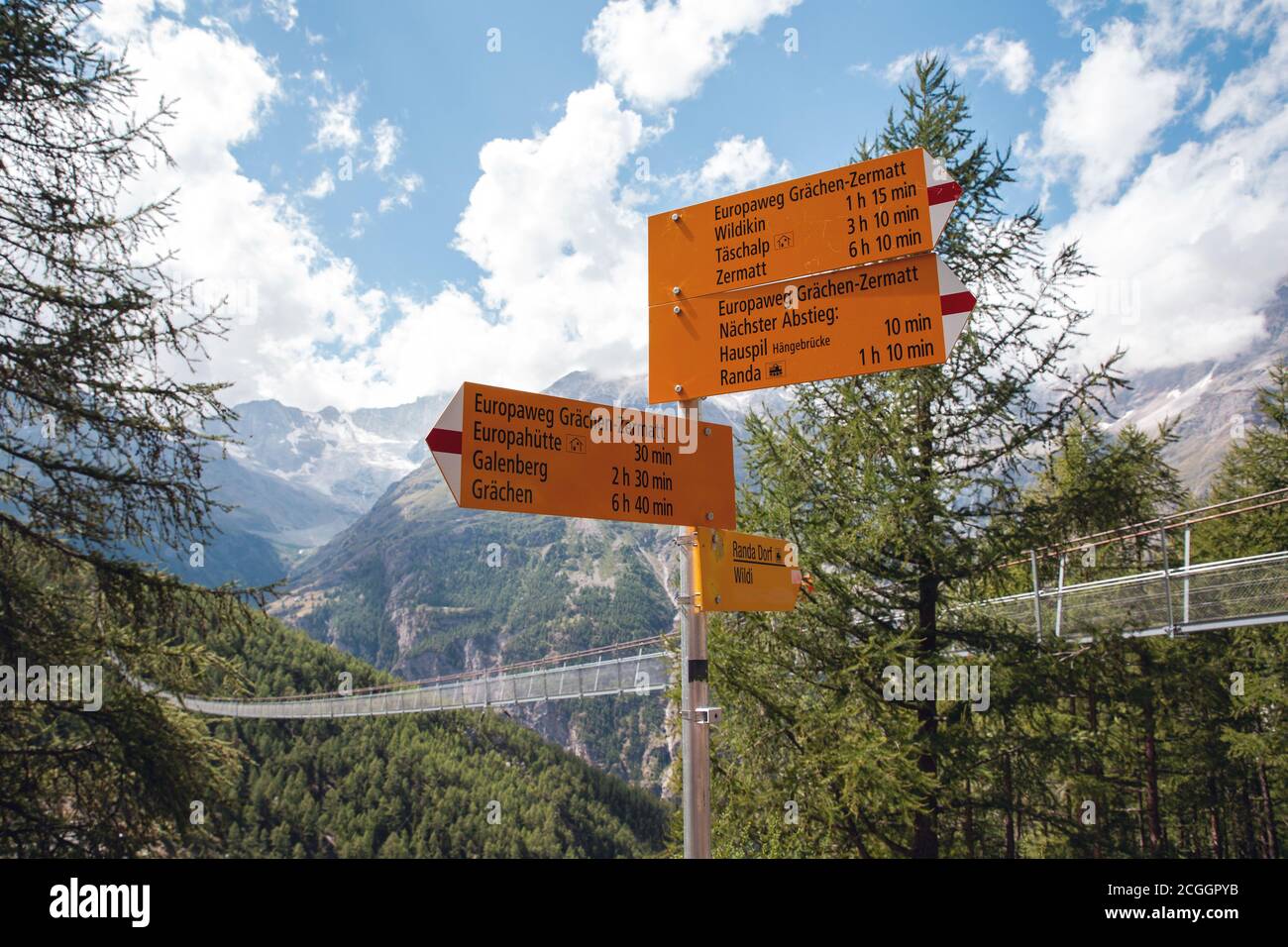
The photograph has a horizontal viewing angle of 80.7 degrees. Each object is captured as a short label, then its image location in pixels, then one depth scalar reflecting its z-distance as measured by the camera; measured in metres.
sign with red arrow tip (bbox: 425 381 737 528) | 2.62
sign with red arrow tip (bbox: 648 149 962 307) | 3.00
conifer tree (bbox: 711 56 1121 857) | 6.86
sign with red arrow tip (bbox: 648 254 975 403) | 2.87
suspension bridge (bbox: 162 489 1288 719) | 8.02
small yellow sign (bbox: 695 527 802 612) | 2.96
